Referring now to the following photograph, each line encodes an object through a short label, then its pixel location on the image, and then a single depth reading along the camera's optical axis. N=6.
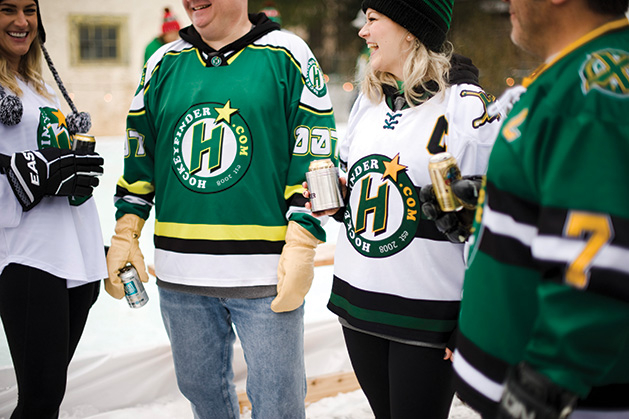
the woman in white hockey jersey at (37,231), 1.96
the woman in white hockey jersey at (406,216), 1.71
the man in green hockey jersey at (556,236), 0.91
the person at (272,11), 7.77
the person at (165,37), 5.75
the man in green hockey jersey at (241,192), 1.93
